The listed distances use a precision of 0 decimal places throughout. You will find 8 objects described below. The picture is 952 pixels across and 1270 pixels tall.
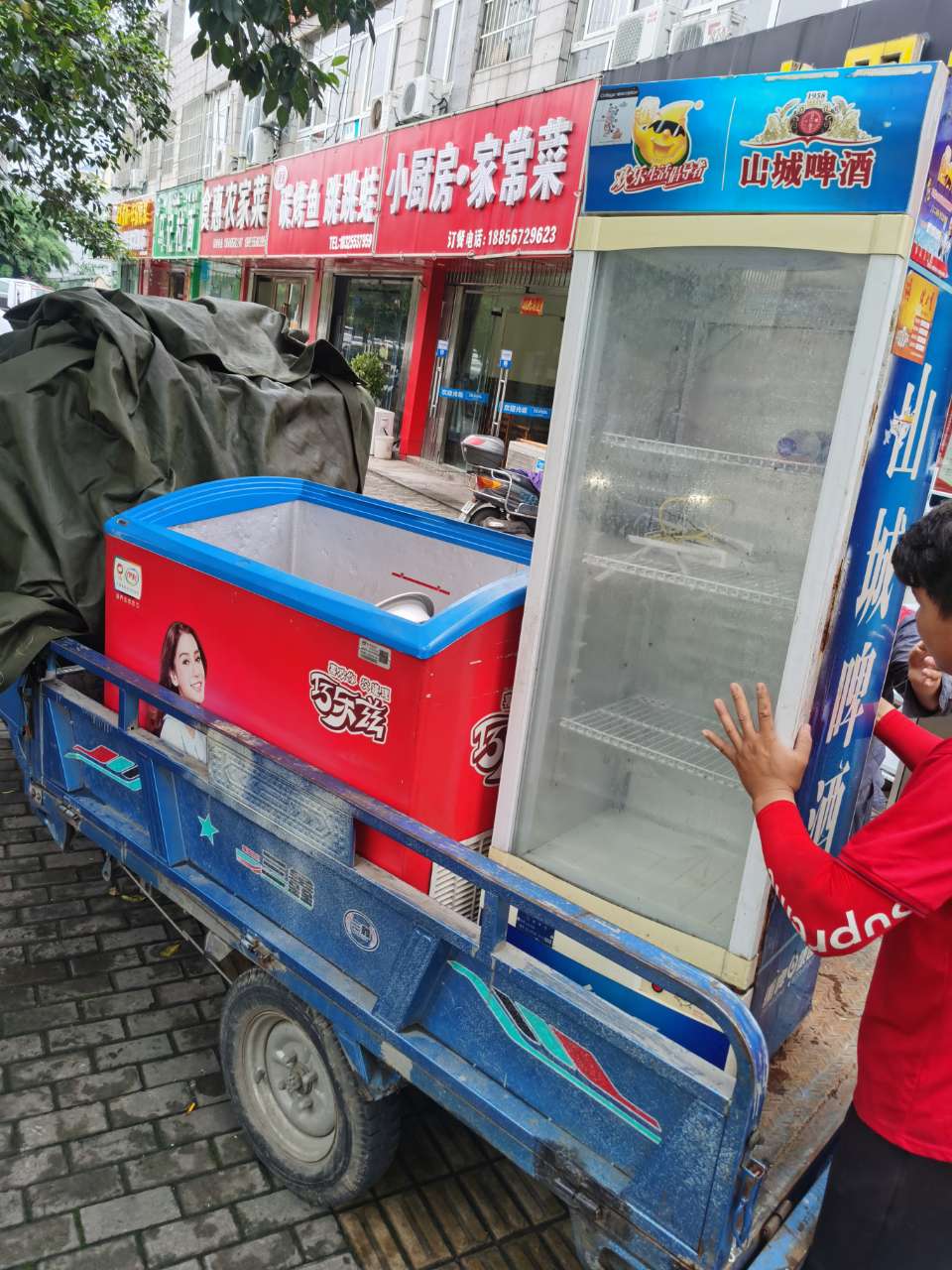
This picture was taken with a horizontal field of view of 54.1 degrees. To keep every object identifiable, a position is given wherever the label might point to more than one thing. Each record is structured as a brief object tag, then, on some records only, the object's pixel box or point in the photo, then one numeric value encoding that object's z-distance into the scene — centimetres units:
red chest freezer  252
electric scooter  1011
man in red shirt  155
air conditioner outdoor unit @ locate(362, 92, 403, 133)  1541
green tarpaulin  362
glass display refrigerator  206
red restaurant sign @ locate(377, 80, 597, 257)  1086
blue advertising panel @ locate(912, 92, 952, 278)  200
